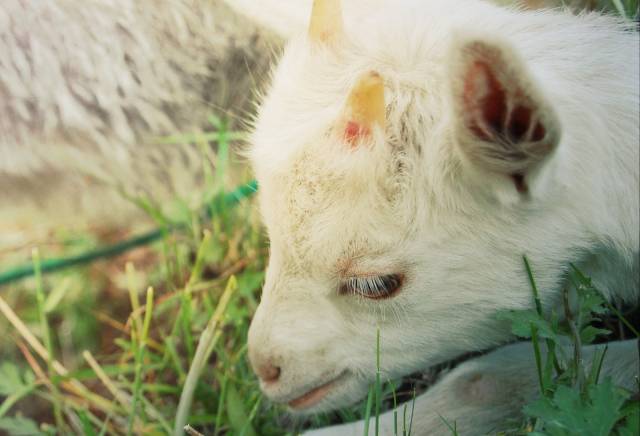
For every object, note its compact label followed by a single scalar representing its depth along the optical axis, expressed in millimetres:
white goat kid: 650
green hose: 873
